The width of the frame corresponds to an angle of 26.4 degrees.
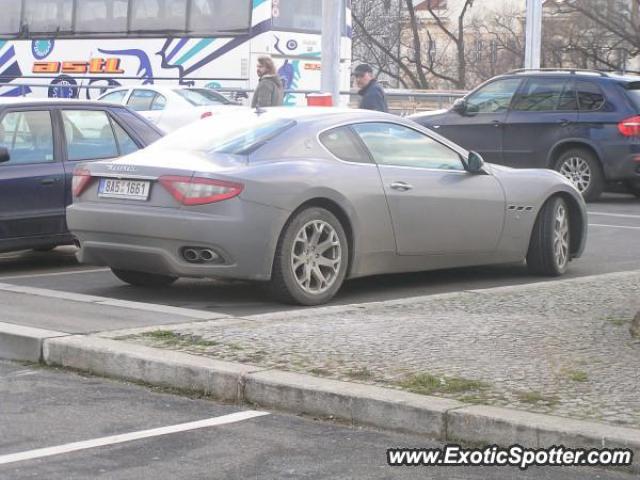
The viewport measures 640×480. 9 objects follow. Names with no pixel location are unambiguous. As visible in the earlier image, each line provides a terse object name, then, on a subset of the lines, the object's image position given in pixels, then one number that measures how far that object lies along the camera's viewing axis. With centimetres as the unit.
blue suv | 1850
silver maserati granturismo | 897
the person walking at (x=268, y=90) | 1867
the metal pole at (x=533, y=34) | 2756
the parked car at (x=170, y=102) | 2505
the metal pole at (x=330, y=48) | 1862
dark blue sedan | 1073
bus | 3042
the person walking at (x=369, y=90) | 1712
